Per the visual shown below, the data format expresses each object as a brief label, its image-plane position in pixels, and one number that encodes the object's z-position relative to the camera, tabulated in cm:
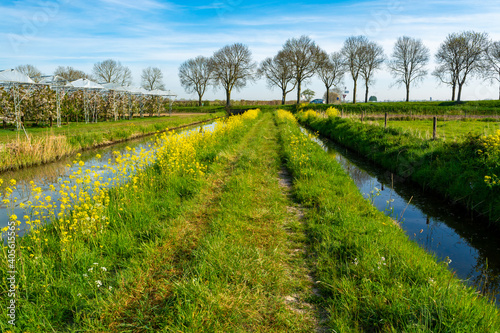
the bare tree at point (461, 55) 4812
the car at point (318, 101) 6027
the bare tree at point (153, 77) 7081
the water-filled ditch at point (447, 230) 449
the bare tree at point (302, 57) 5275
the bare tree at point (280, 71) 5447
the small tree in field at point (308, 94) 6278
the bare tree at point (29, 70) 5044
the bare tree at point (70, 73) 5681
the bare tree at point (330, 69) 5426
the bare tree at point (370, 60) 5265
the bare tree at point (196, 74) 6569
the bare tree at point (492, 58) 4722
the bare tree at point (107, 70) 6481
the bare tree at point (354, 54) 5241
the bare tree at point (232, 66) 5825
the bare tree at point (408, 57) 5566
